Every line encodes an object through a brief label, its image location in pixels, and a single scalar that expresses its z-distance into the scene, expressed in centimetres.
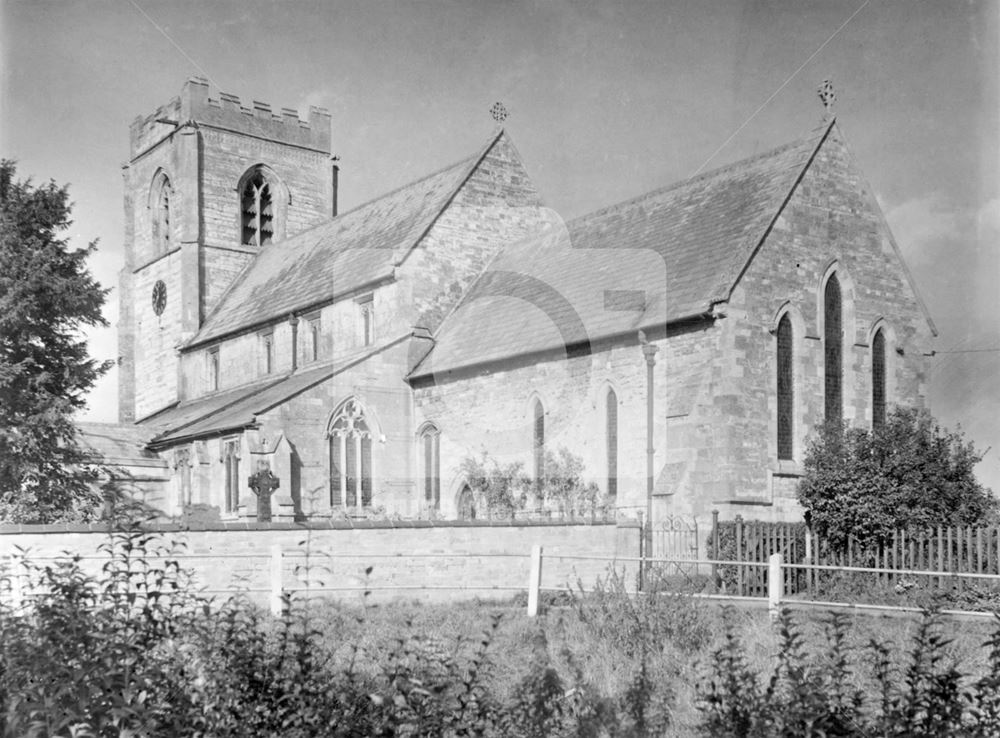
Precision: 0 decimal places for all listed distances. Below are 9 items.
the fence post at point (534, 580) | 1769
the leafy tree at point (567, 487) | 2725
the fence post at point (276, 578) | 1728
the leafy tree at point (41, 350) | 2680
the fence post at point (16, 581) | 1552
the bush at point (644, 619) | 1359
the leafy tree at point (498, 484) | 2919
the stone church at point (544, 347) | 2544
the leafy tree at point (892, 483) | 2175
